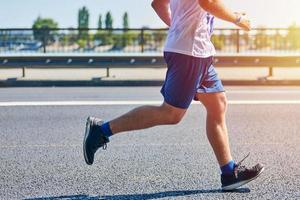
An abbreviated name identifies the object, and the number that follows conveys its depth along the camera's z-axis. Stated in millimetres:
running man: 4000
